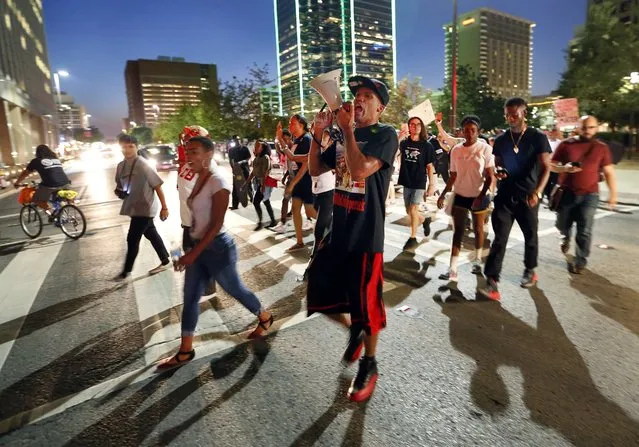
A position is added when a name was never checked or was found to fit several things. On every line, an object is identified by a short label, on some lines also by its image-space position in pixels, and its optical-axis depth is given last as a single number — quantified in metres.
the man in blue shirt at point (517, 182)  4.19
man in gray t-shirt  5.23
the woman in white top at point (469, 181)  4.75
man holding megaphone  2.52
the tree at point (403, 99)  32.41
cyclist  7.94
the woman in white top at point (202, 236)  3.21
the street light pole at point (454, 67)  19.02
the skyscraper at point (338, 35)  144.00
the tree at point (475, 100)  38.53
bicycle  8.07
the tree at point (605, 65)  20.89
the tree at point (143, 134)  130.38
